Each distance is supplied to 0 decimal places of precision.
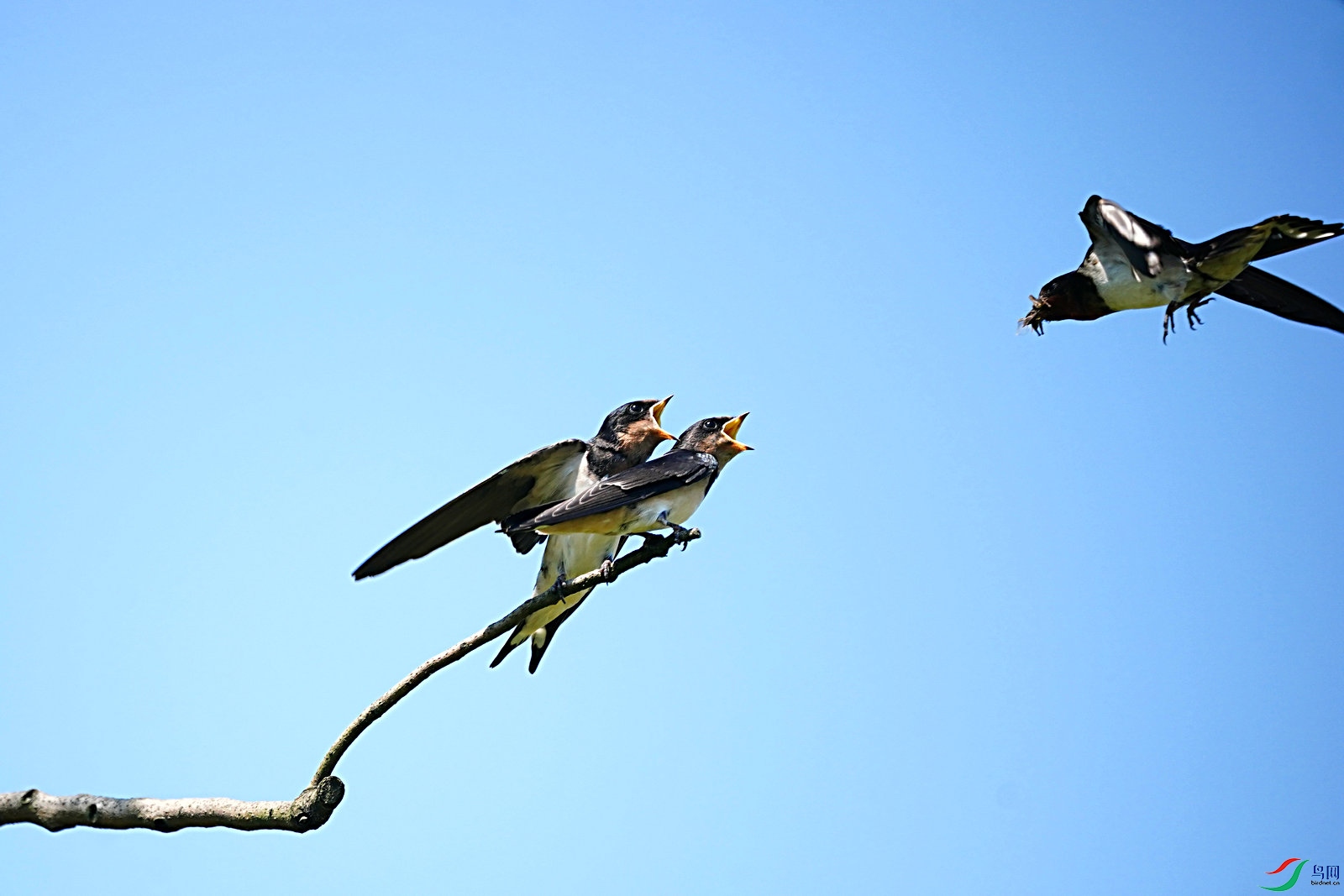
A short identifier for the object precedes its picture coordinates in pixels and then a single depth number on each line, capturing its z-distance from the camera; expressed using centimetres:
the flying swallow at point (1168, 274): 1040
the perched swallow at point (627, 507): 1090
